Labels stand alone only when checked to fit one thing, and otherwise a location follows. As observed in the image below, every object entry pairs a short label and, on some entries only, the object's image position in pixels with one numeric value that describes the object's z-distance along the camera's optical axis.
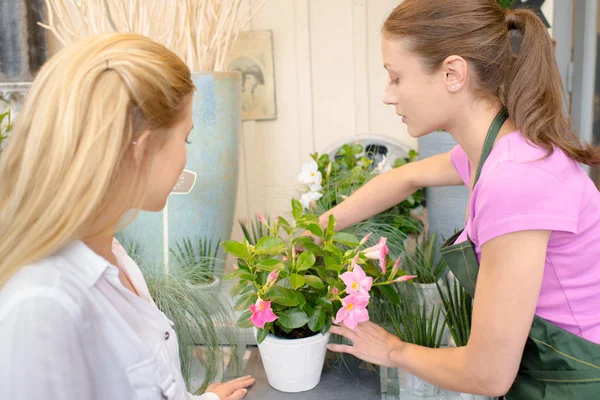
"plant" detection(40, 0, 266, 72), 1.87
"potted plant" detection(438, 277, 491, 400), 1.40
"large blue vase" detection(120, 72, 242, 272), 1.91
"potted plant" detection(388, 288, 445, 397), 1.34
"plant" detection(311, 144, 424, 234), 2.06
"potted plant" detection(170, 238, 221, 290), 1.61
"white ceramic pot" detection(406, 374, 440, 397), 1.34
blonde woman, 0.71
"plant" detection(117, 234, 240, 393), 1.39
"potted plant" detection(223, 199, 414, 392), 1.28
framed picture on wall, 2.49
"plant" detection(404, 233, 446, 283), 1.65
